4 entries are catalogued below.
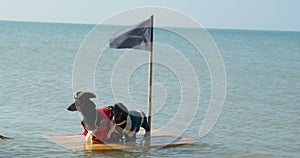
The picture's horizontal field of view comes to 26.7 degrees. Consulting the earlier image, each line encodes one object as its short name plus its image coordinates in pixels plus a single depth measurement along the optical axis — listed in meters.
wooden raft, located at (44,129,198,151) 12.01
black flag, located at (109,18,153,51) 12.73
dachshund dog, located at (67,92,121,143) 12.08
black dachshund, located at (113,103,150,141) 12.28
